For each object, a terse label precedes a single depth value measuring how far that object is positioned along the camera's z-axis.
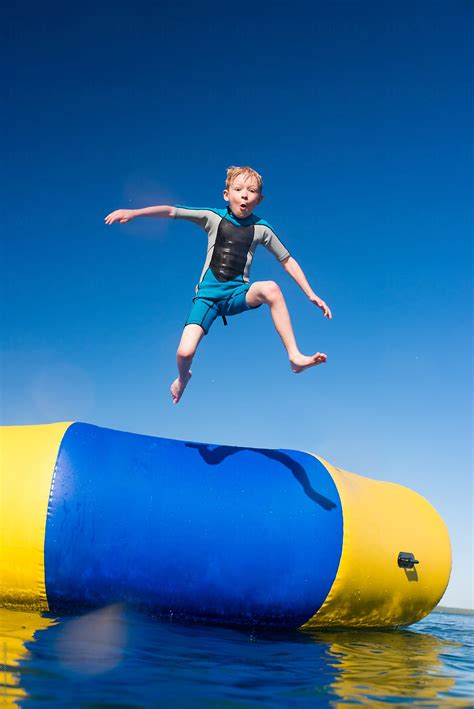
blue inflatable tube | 4.70
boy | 4.99
